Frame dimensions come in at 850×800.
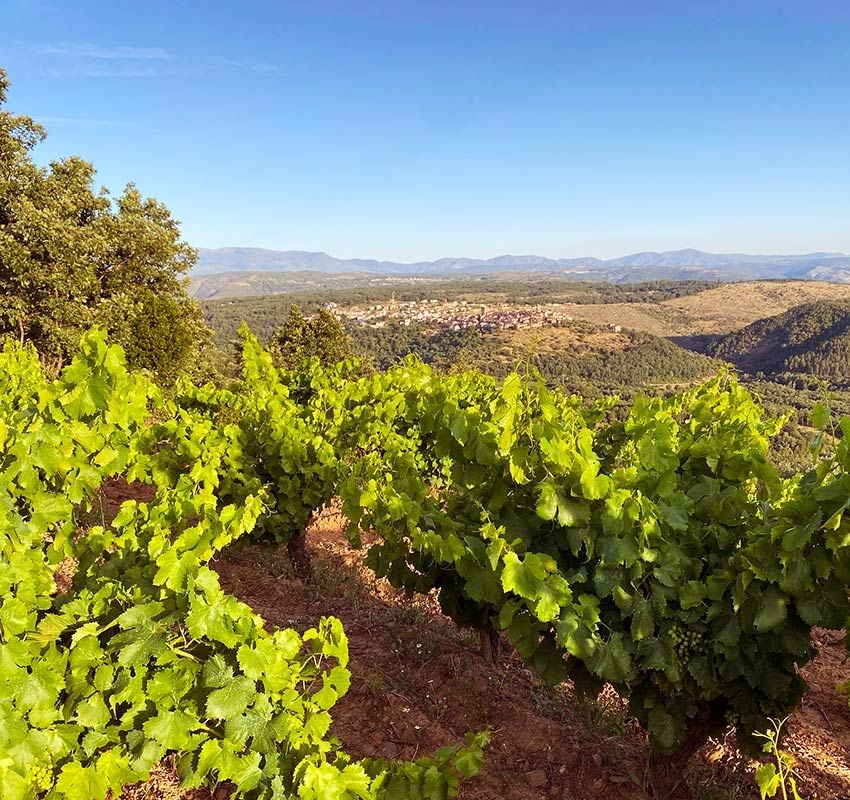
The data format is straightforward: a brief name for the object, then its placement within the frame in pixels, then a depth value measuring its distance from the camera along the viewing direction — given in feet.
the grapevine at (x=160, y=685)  8.45
